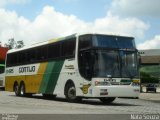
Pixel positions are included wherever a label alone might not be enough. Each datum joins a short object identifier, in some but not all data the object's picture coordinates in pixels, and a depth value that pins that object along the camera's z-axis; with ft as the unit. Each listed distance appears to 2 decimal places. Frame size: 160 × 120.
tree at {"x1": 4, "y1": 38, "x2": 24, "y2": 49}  277.78
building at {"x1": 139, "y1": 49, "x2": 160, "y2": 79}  196.95
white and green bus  52.10
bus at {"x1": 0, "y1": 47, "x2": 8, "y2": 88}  104.58
